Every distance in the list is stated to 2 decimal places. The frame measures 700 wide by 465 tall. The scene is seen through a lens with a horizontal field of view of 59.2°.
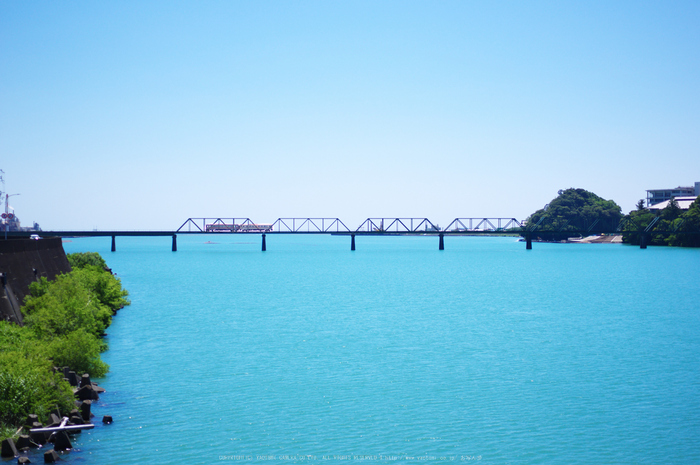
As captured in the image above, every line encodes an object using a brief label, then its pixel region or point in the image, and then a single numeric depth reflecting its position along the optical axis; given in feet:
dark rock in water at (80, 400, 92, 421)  70.18
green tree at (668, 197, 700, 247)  602.85
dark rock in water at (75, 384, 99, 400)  76.02
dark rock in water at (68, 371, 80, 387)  79.87
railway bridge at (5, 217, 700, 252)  603.67
